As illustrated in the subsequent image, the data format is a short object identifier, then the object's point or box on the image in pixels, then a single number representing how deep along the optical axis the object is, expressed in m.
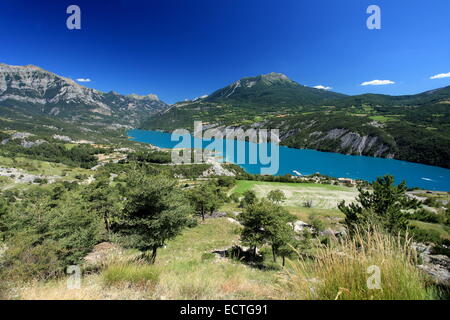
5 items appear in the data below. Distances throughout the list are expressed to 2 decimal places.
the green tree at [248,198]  37.81
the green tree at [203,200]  27.77
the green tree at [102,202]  19.34
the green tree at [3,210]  23.33
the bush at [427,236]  19.23
